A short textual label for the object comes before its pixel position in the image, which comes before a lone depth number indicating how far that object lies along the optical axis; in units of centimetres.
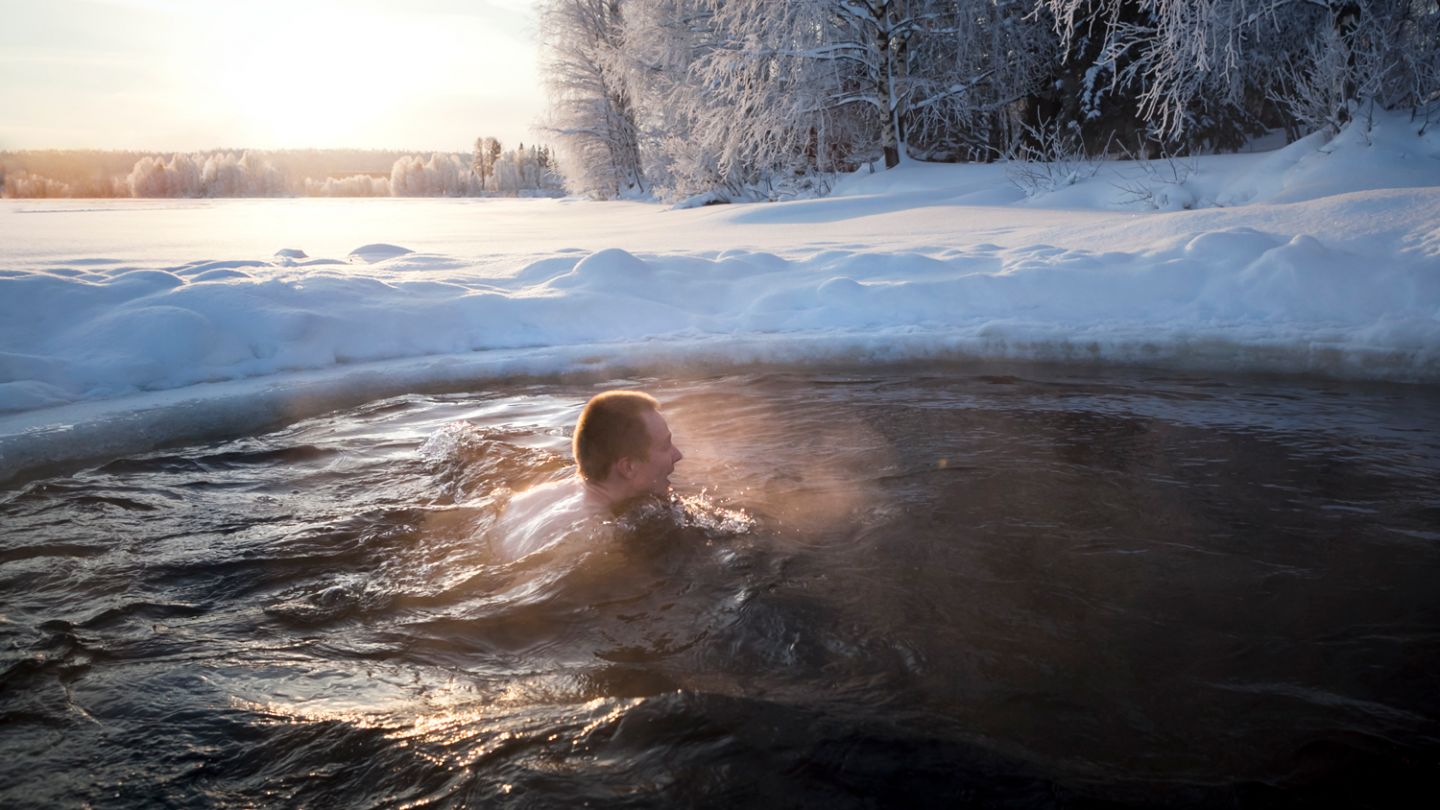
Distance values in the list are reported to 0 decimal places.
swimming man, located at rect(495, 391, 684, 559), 346
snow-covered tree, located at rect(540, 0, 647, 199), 2930
